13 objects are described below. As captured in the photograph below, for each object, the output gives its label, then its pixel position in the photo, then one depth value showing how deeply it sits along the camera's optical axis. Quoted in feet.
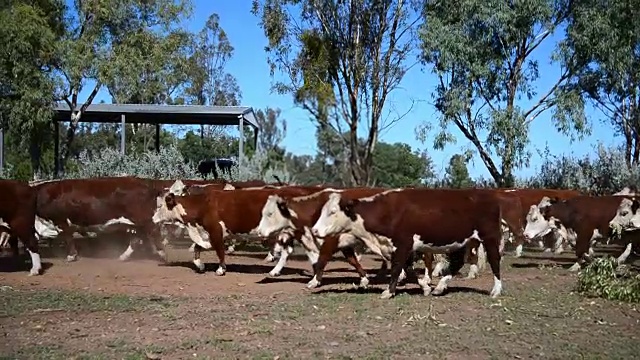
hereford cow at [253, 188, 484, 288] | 45.24
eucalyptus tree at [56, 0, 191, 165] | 88.33
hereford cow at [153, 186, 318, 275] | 48.39
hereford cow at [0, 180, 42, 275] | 46.62
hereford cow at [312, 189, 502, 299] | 38.96
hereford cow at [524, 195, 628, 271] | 55.57
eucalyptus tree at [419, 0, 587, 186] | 90.84
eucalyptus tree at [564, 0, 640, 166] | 88.79
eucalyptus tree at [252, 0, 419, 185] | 99.19
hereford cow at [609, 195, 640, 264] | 55.47
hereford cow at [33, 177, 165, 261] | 53.26
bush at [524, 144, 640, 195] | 99.66
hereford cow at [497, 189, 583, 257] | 60.75
